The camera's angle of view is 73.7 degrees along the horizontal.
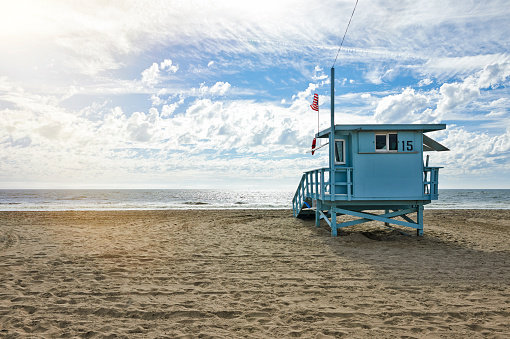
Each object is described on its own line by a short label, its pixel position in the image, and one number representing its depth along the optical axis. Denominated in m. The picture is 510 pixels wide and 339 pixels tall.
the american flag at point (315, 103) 12.55
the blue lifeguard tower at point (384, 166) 12.01
